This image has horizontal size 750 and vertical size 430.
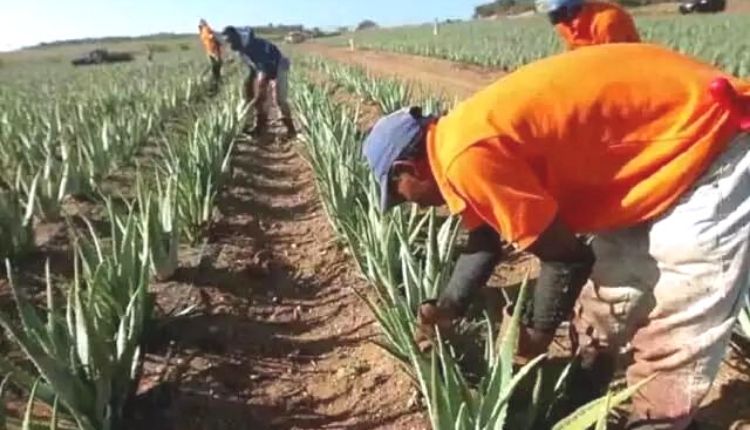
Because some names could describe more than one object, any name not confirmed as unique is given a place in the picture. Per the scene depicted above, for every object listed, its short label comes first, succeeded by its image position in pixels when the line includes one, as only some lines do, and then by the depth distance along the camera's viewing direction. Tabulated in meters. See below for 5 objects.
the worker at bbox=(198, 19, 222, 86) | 15.42
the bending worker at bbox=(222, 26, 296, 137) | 9.98
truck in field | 40.59
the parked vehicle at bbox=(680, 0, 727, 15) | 37.09
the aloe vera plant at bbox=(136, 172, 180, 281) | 3.88
